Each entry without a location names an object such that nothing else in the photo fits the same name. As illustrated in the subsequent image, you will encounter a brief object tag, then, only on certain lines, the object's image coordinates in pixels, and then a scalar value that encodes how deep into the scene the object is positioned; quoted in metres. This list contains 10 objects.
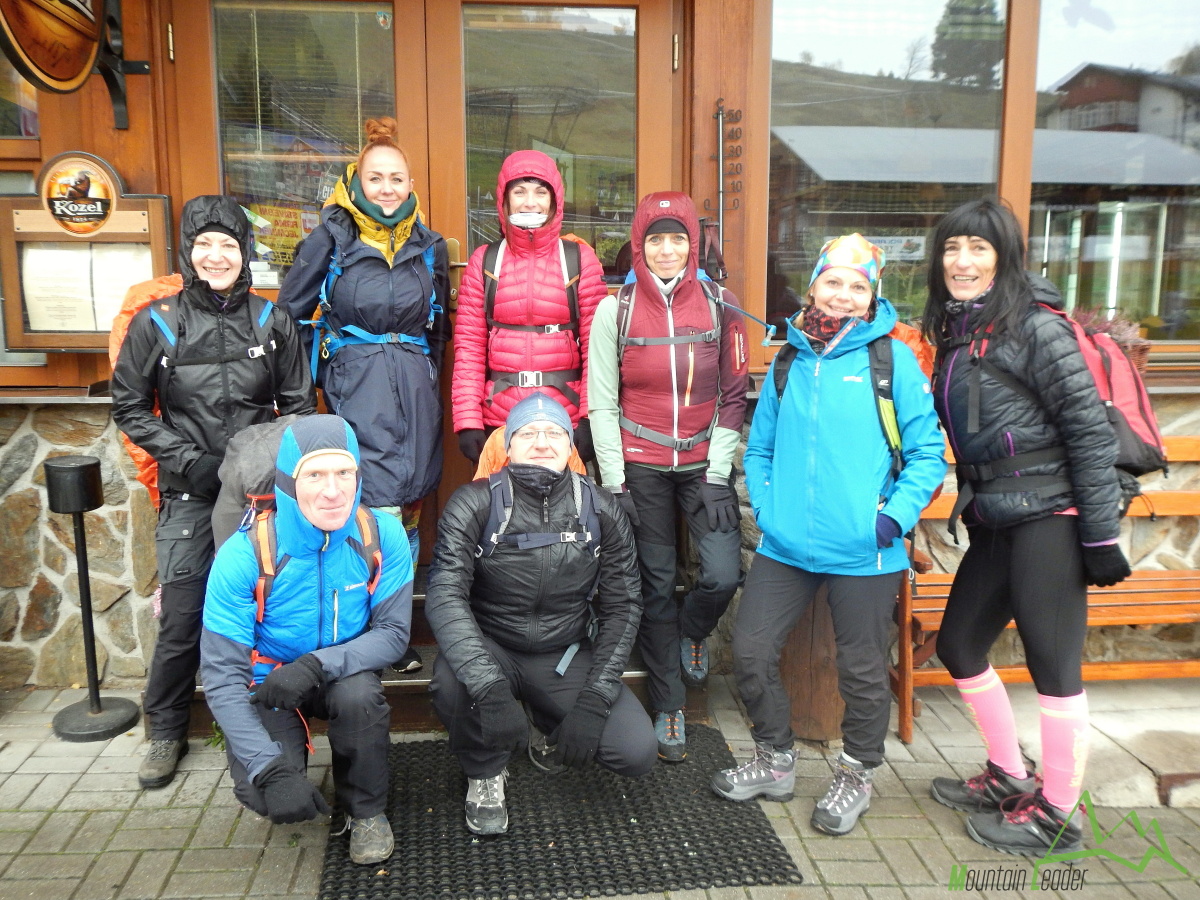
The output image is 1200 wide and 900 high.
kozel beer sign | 3.94
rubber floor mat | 2.80
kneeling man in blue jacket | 2.68
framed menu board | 3.95
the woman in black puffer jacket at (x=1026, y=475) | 2.80
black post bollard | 3.63
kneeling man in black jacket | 2.95
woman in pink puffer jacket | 3.57
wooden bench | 3.74
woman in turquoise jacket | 3.01
